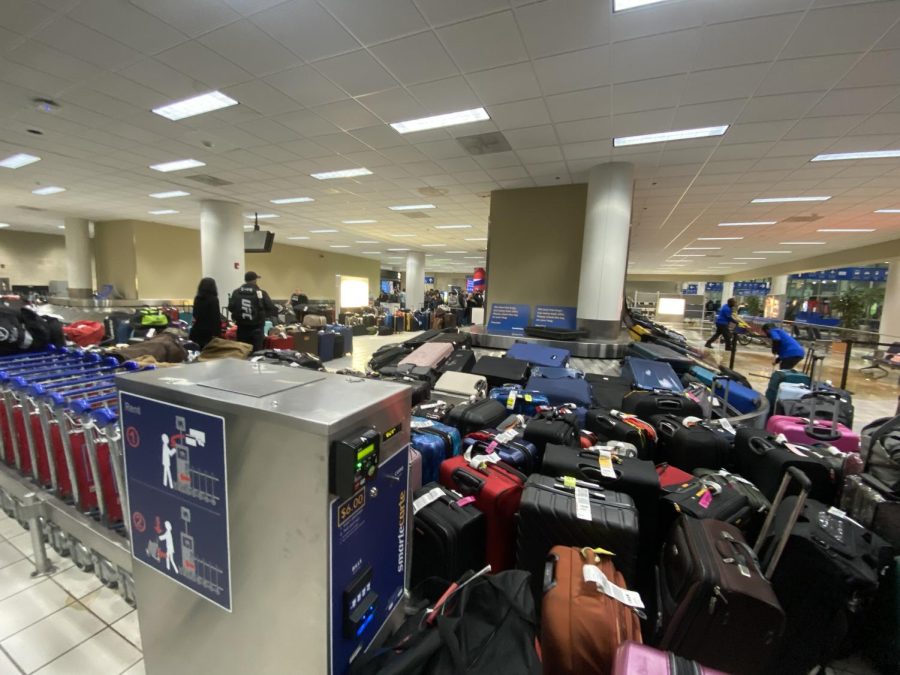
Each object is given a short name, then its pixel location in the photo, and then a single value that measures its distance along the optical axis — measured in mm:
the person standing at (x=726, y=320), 10114
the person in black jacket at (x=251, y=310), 5391
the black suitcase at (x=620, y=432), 2389
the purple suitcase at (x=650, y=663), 967
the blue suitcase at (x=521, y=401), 2948
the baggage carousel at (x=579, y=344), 5910
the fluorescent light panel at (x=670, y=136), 4535
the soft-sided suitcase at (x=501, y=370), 3846
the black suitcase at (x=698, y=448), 2299
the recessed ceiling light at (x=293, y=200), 8906
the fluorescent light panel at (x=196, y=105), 4211
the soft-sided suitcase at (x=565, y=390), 3127
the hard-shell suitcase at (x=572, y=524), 1465
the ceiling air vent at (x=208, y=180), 7309
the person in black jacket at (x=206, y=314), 4922
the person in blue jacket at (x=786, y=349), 5934
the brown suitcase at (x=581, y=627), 1120
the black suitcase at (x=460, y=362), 4148
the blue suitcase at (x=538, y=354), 4461
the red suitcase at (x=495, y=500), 1660
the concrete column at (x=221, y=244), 9297
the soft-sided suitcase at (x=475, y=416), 2471
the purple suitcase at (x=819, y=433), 2639
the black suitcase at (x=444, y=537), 1479
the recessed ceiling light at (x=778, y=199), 7253
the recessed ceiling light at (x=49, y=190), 8617
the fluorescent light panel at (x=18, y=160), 6430
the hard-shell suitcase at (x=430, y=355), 4070
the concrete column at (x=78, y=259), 12758
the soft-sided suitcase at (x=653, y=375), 3754
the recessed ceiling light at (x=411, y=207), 9337
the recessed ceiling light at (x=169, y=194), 8648
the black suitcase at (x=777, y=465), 1985
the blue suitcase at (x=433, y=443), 1994
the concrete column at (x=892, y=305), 11711
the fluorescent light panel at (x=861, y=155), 5000
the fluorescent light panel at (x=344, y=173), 6656
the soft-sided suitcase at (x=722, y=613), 1217
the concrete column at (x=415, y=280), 19203
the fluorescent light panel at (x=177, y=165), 6531
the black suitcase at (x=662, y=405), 2949
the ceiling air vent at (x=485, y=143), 4984
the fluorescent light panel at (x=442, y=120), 4375
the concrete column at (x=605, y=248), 5941
